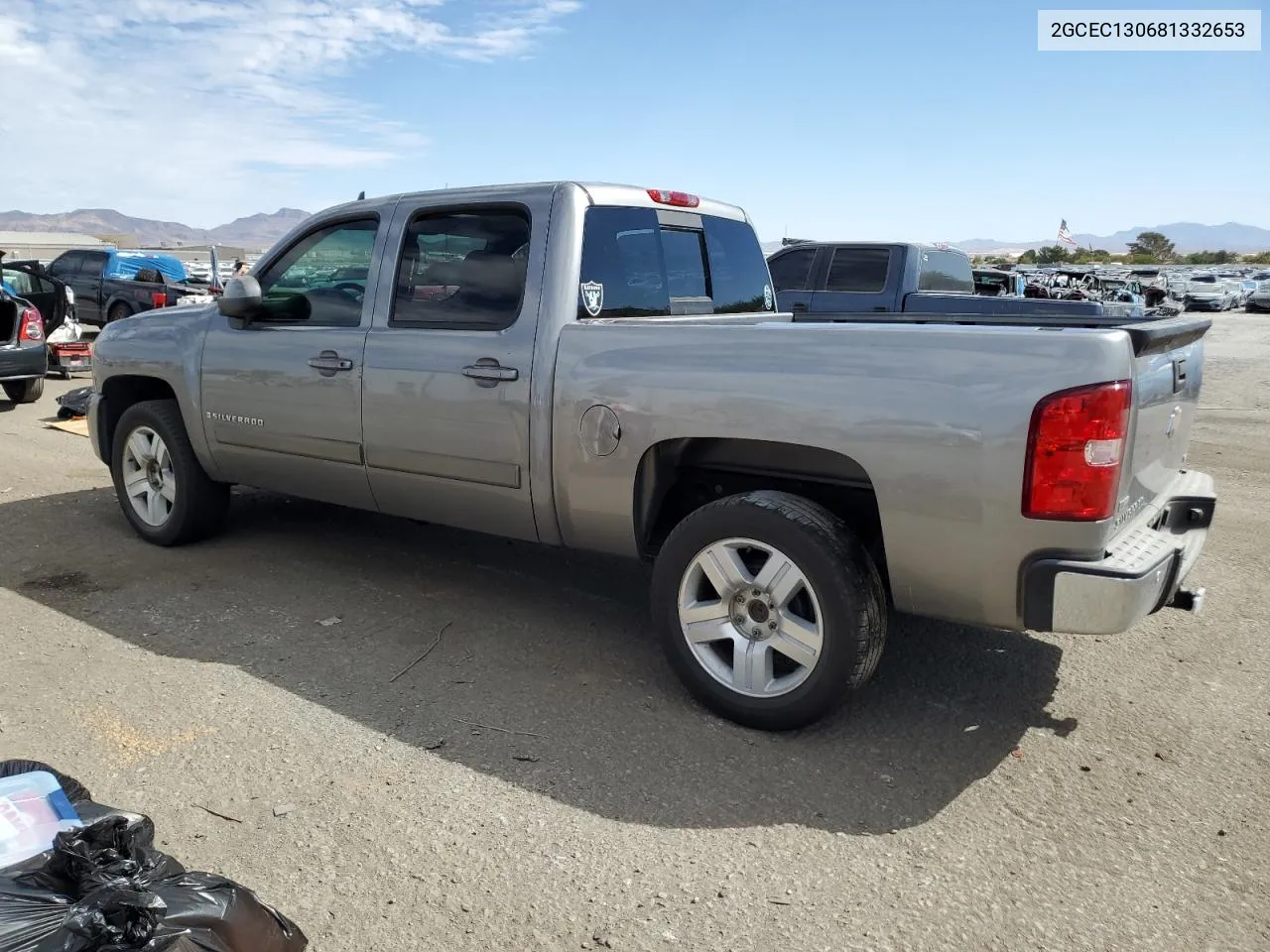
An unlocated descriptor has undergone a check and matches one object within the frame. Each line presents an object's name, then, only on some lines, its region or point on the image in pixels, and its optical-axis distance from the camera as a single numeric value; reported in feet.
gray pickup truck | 9.96
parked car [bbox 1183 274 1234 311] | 125.80
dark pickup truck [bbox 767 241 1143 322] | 34.86
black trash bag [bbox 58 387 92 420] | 32.12
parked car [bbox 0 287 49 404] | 34.53
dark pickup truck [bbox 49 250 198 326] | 60.29
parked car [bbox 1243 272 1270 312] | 119.85
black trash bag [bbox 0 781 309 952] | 6.23
